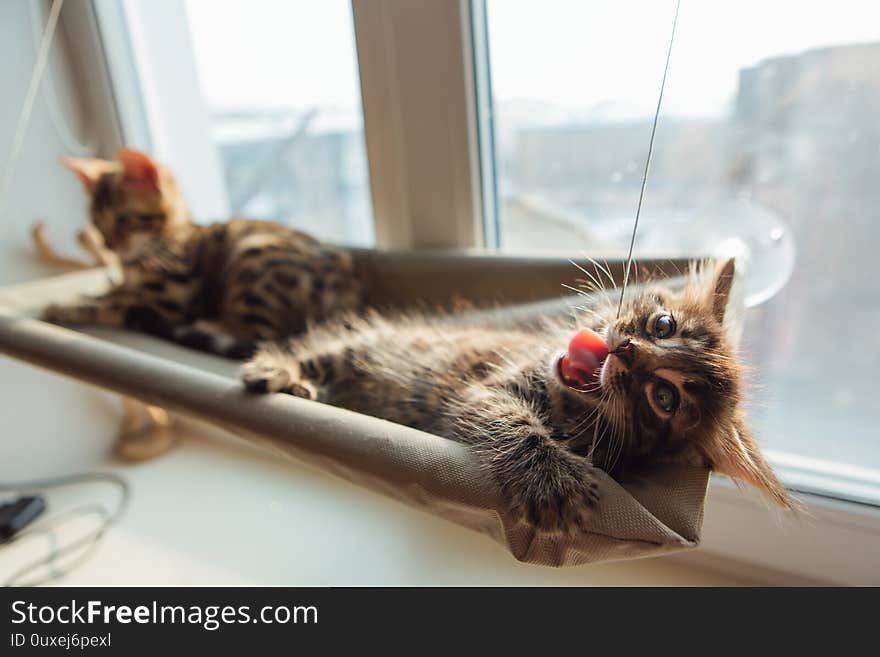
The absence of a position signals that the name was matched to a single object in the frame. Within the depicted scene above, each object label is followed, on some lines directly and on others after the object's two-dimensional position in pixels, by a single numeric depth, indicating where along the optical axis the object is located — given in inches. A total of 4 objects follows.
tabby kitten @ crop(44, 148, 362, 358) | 17.6
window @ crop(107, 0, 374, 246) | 21.4
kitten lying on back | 10.7
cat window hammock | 9.9
